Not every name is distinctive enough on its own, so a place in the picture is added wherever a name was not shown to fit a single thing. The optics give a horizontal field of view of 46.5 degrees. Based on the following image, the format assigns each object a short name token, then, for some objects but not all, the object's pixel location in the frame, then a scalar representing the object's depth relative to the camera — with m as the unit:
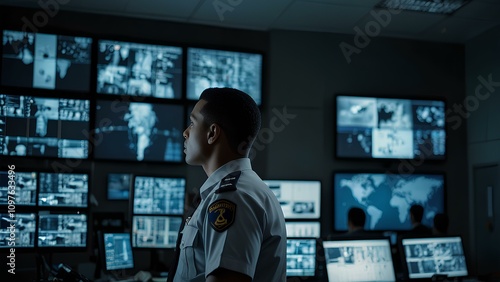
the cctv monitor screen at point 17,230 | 3.72
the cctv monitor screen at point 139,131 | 4.96
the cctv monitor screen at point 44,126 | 4.54
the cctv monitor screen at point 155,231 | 4.48
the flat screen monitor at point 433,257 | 4.00
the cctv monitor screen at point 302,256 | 4.04
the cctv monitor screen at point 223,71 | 5.23
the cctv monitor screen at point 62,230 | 3.93
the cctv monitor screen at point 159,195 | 4.61
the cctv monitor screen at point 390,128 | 5.52
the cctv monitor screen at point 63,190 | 4.05
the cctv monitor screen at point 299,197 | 5.21
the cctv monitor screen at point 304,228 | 5.28
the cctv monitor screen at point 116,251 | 3.96
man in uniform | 1.16
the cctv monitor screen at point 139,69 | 4.98
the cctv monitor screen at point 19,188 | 3.85
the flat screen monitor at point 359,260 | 3.67
